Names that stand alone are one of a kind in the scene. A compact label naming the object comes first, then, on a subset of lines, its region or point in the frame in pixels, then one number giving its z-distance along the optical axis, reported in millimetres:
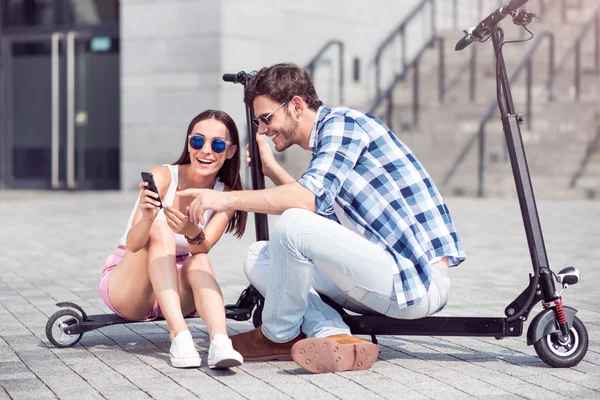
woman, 4188
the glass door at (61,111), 19125
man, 3922
